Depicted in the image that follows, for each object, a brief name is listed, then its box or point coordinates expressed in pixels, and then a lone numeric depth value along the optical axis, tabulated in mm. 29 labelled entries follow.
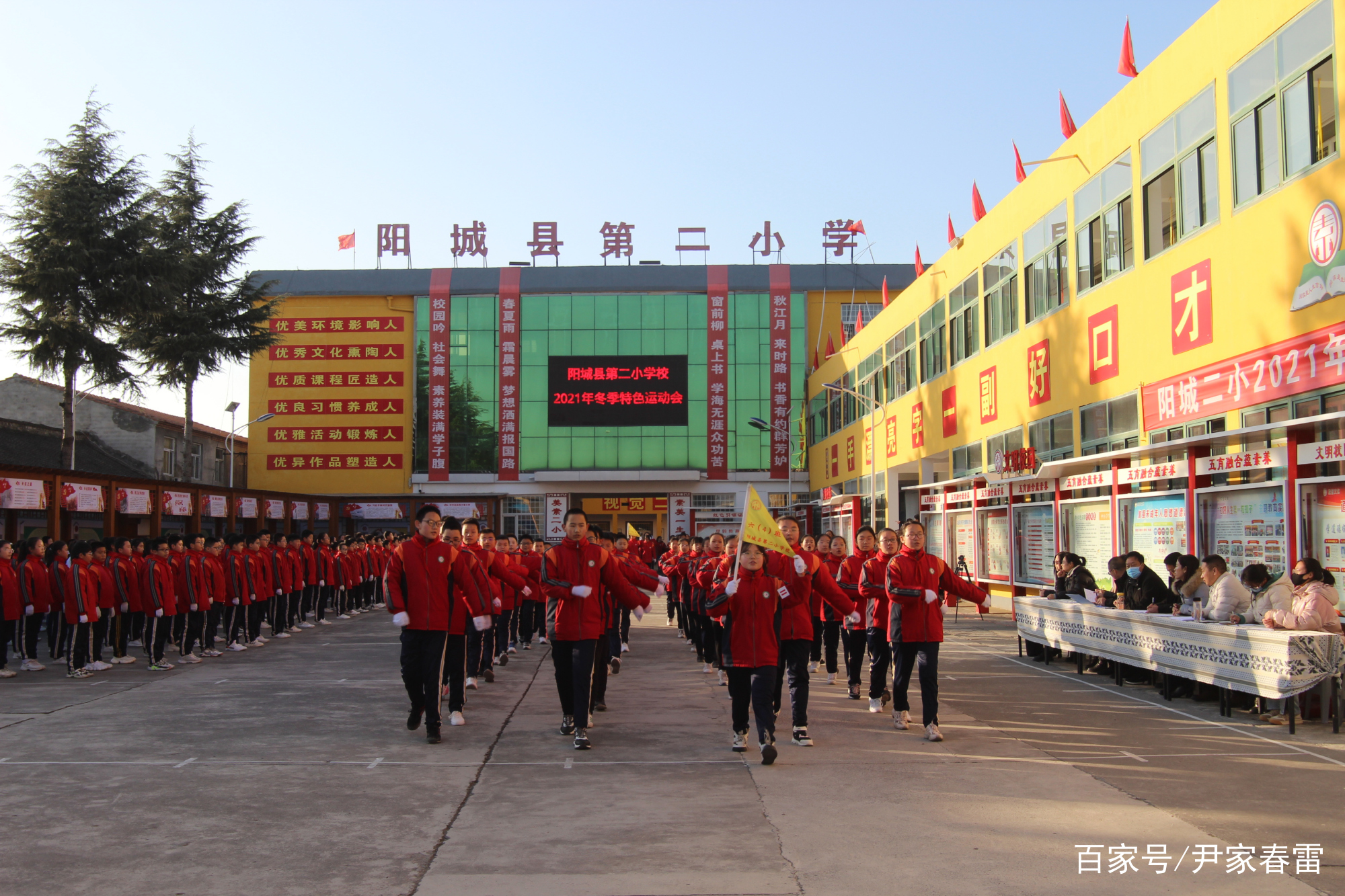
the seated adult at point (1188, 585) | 11570
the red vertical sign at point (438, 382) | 48000
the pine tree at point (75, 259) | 26766
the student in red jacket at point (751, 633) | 8008
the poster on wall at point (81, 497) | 21281
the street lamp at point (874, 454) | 31172
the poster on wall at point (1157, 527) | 14703
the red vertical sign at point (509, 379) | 47844
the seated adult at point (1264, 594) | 9664
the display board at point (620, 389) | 48000
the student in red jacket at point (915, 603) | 9047
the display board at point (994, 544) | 22953
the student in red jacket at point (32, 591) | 14141
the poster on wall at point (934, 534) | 28312
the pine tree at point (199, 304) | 33375
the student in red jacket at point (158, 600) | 14477
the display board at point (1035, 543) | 20266
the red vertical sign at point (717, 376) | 48031
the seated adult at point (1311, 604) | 9023
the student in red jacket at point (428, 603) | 8922
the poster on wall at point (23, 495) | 19016
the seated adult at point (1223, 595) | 10117
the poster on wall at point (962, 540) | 25281
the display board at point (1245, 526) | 12344
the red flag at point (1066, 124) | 20328
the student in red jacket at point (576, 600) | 8773
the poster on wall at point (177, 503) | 27016
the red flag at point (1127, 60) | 17531
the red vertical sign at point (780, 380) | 48125
